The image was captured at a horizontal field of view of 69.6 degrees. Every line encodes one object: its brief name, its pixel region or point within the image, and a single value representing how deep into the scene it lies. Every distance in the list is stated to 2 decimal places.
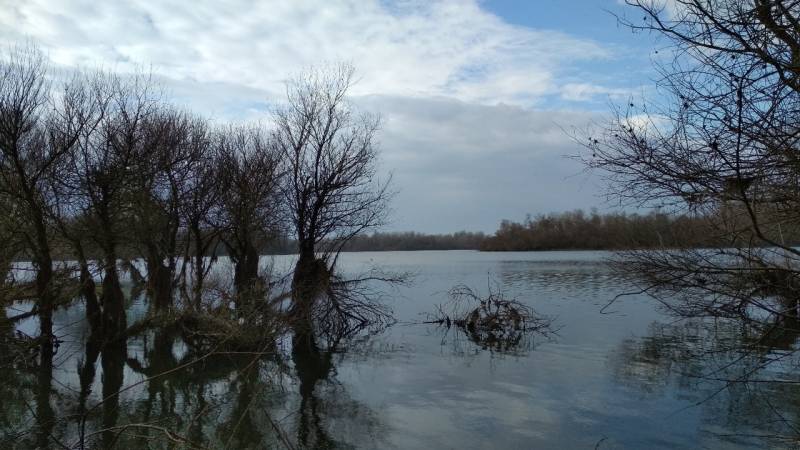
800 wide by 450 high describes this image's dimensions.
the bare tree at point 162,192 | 19.34
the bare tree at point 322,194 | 20.75
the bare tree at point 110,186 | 17.11
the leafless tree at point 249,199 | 22.69
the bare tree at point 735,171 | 5.10
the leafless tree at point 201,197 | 23.36
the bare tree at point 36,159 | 14.93
